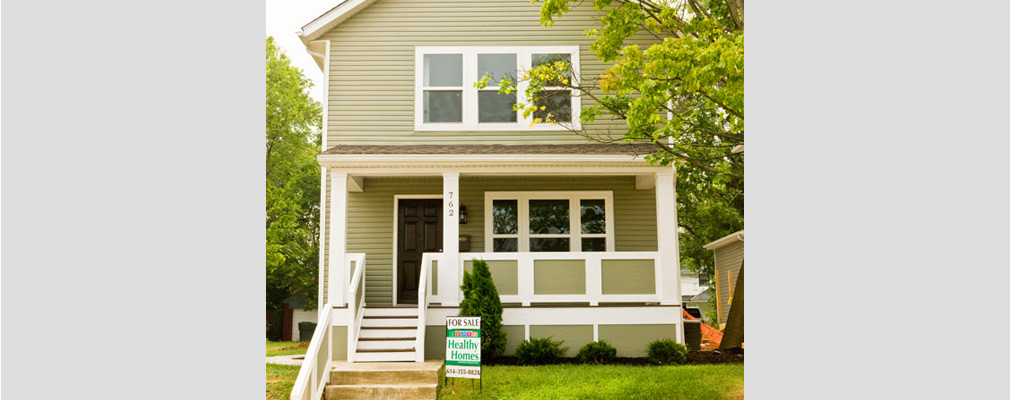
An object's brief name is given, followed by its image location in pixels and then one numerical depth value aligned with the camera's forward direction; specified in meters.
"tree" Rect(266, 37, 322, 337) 22.89
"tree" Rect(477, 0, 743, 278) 7.95
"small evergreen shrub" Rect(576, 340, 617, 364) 10.76
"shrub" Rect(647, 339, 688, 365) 10.77
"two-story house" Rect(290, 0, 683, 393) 12.73
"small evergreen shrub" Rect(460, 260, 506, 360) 10.30
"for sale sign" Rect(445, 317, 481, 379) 8.49
